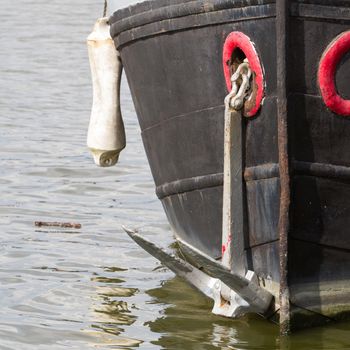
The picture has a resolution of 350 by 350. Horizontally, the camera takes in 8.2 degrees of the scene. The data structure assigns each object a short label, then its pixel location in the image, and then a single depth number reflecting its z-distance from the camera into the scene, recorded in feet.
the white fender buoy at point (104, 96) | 40.19
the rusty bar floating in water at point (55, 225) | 47.77
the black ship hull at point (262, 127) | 32.49
